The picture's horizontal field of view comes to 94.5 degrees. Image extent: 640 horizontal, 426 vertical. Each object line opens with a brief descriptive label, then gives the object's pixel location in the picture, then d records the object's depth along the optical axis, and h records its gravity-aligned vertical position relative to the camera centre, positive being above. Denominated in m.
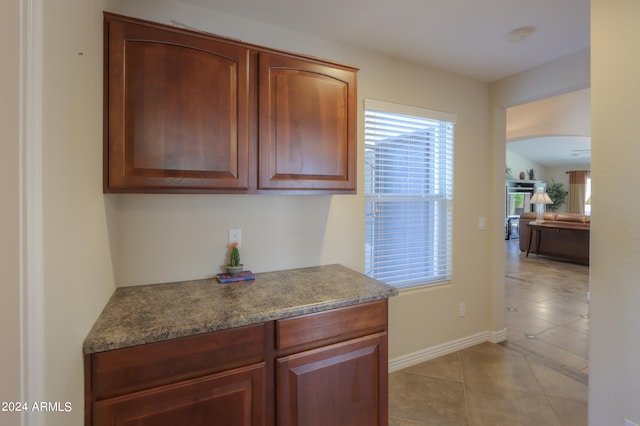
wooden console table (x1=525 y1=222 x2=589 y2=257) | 6.04 -0.38
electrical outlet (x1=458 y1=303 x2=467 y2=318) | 2.71 -0.92
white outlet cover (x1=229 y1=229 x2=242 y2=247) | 1.77 -0.16
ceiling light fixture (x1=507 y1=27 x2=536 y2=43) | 1.91 +1.17
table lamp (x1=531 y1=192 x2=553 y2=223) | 8.43 +0.34
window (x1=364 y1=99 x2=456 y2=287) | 2.28 +0.14
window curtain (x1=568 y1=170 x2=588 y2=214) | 11.20 +0.80
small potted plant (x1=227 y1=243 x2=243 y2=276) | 1.70 -0.32
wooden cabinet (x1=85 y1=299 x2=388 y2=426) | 1.04 -0.68
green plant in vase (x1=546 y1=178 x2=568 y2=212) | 11.81 +0.63
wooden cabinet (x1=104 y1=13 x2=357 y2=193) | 1.25 +0.45
